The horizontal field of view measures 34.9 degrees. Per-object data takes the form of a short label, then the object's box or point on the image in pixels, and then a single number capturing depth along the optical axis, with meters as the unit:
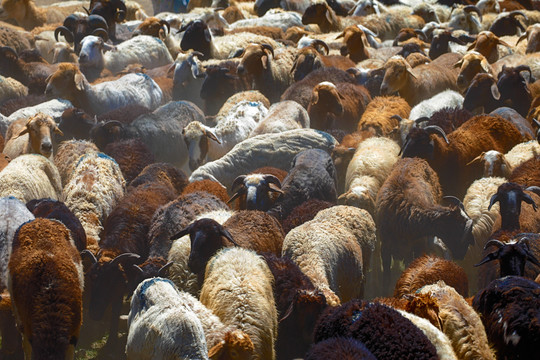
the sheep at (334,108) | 12.95
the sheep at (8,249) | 7.82
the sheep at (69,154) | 11.01
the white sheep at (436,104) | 13.09
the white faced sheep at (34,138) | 11.09
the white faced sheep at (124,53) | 15.52
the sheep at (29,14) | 19.10
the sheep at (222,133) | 12.05
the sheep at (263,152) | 11.40
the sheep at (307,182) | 9.98
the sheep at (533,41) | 17.27
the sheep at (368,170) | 10.17
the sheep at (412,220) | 9.49
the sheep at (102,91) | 13.70
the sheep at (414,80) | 13.94
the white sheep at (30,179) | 9.80
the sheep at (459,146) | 11.00
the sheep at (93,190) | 9.67
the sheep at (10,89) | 14.16
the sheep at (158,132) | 12.15
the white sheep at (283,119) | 12.27
